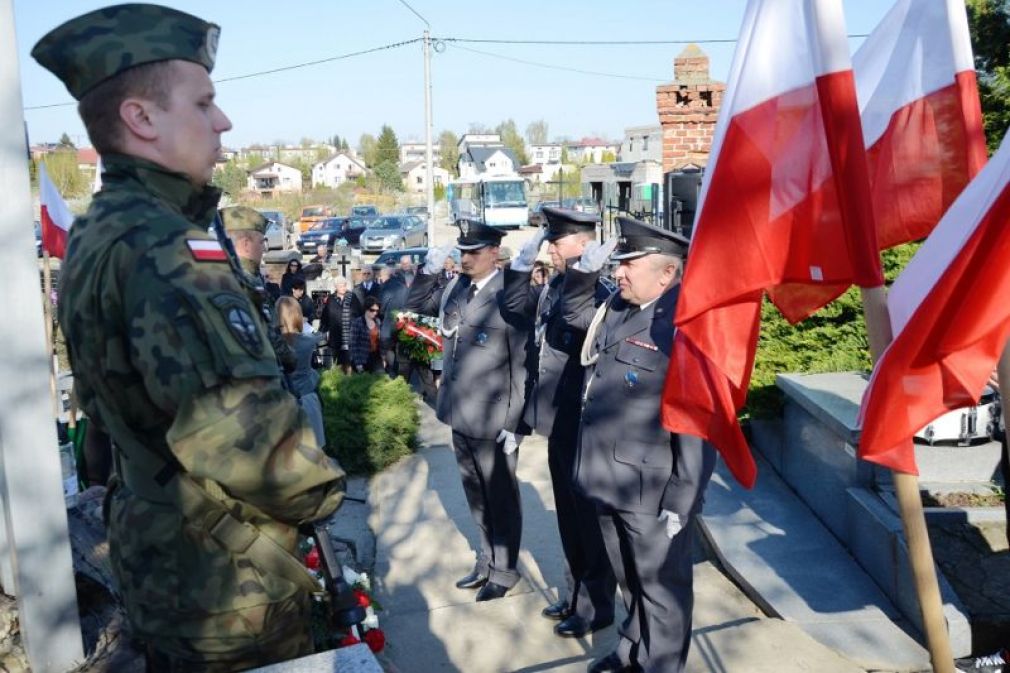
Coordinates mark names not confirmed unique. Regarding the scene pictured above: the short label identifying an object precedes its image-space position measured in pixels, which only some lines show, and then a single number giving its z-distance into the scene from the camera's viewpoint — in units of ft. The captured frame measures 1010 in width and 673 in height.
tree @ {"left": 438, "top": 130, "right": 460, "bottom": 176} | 343.87
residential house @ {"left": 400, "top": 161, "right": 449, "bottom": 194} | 343.87
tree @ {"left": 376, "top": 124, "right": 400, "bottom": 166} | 289.33
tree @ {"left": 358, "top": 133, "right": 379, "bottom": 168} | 308.60
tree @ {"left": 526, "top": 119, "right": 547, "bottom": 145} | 498.69
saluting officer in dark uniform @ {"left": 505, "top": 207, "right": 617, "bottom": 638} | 16.42
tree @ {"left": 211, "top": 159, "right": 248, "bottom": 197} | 238.44
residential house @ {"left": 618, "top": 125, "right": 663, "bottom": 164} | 167.84
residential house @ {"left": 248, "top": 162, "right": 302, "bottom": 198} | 326.65
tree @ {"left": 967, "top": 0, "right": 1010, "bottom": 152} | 24.77
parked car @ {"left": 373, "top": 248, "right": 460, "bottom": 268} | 85.26
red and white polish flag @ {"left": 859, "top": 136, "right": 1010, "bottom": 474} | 6.86
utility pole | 80.23
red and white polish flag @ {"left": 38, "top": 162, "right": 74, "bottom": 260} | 25.11
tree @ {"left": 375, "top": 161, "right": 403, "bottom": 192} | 276.00
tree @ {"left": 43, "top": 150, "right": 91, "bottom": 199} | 153.38
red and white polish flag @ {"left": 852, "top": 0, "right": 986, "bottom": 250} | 10.06
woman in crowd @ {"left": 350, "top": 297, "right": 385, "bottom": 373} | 40.42
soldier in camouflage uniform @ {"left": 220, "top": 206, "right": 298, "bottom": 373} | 18.63
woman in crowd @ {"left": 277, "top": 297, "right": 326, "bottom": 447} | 18.38
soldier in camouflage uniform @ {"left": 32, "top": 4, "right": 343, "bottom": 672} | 5.95
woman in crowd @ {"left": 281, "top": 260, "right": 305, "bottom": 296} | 44.30
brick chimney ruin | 40.22
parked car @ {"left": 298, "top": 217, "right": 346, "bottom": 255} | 128.06
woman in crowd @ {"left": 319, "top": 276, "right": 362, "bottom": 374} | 41.42
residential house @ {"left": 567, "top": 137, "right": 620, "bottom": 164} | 420.36
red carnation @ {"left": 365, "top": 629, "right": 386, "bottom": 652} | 14.46
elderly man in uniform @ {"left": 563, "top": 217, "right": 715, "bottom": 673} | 13.33
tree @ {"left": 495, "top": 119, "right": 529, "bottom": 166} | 382.55
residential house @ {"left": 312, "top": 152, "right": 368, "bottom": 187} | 395.34
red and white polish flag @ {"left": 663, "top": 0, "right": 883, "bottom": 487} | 7.73
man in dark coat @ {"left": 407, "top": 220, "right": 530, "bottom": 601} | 18.31
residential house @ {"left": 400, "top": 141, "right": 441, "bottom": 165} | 501.48
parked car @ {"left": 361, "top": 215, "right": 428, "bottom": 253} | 127.65
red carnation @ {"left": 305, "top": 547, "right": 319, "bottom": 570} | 15.69
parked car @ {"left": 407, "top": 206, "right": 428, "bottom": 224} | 149.42
